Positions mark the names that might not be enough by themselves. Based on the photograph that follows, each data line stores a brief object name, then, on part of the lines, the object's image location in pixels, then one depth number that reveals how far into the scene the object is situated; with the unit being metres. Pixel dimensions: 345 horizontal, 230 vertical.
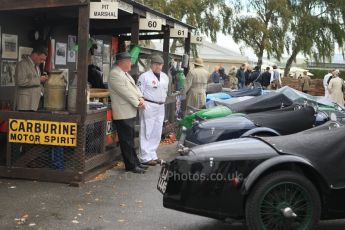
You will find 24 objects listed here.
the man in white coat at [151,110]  8.99
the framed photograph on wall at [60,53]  10.88
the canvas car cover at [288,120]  7.96
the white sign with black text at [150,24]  10.30
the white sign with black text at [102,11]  7.29
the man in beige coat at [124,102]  8.26
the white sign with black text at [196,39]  15.68
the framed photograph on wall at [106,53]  12.79
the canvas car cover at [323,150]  4.90
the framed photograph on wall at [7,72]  9.30
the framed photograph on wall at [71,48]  11.37
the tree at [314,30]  36.41
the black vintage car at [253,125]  7.87
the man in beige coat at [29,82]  7.98
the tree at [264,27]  35.31
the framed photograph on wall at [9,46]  9.26
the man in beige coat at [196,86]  12.52
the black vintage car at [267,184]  4.77
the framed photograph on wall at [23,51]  9.75
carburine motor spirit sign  7.33
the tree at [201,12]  30.08
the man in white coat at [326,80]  21.16
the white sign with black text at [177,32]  13.00
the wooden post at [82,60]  7.25
